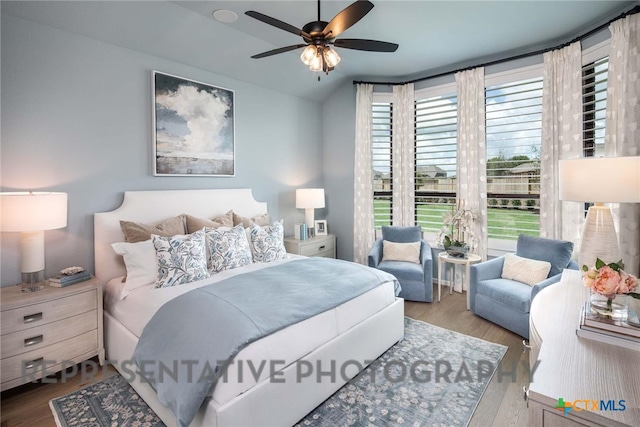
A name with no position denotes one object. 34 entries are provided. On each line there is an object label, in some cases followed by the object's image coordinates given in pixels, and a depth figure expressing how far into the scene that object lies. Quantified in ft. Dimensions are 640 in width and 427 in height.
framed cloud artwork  10.81
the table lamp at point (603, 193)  6.25
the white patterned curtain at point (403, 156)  15.16
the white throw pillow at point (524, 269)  10.34
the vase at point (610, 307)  4.56
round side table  12.50
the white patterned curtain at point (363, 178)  15.58
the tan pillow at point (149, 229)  9.27
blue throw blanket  5.31
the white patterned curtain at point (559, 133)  10.82
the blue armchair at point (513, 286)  9.68
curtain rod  9.09
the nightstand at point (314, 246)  14.11
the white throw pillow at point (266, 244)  10.71
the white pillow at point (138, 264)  8.28
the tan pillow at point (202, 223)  10.66
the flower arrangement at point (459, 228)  13.17
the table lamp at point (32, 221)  7.14
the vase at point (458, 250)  12.86
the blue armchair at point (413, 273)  12.53
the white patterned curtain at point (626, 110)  8.69
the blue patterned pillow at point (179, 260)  8.26
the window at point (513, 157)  12.22
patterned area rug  6.52
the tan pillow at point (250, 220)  12.06
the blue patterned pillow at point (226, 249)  9.50
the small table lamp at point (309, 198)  14.60
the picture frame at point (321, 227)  15.98
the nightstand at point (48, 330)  6.95
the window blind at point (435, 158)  14.33
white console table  3.02
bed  5.46
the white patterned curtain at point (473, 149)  13.25
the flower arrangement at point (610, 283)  4.49
